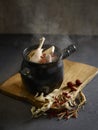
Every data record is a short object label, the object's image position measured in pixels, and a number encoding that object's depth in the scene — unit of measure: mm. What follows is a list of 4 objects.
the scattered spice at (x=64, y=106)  1047
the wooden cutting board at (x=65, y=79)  1130
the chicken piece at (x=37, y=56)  1091
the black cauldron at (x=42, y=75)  1064
